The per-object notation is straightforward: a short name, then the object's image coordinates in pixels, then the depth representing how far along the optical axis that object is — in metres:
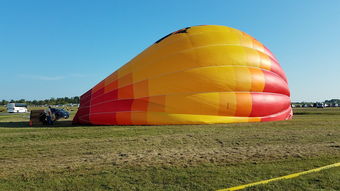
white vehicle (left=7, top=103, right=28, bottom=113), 50.50
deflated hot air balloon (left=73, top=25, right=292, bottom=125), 12.85
